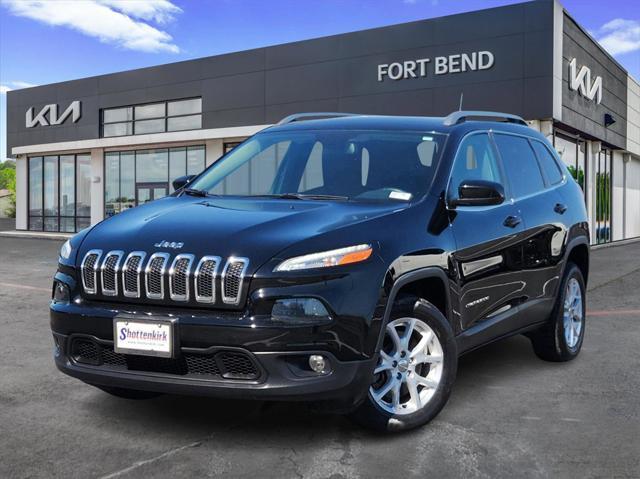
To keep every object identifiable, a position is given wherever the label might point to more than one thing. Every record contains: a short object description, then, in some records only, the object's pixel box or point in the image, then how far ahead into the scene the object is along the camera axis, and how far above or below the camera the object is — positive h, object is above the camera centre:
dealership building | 19.80 +4.56
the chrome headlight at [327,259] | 3.22 -0.12
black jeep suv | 3.22 -0.20
